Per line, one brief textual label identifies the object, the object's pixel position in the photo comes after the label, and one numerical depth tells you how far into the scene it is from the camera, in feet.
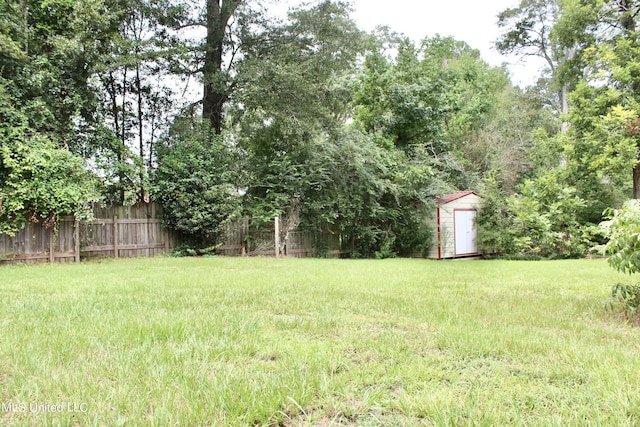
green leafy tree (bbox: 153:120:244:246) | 35.27
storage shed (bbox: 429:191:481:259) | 41.70
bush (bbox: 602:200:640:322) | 9.84
